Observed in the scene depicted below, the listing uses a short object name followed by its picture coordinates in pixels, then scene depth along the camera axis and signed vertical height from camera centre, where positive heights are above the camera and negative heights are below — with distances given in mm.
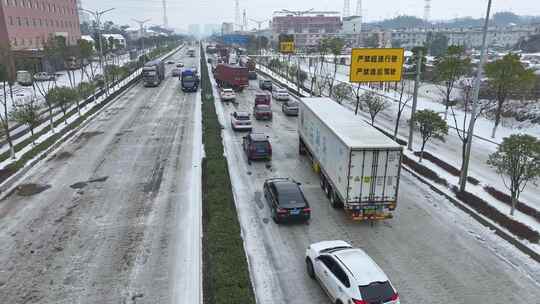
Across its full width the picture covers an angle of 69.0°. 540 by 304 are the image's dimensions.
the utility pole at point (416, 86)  24328 -2350
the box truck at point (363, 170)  15477 -4829
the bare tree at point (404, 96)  48588 -6294
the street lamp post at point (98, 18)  48103 +2934
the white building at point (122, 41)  156125 +832
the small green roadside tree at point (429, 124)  23703 -4409
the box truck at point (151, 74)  58328 -4489
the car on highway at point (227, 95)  46344 -5713
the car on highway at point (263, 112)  36625 -6014
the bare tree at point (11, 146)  24391 -6445
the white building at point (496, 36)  182250 +6041
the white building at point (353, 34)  184375 +6162
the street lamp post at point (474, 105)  17025 -2511
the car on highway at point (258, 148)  24141 -6134
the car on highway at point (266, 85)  56031 -5427
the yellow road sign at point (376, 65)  24641 -1056
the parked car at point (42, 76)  60131 -5256
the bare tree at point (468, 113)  35562 -6595
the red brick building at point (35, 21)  64688 +3905
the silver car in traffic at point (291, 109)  38781 -6001
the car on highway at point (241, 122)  31734 -6006
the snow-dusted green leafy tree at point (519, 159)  15992 -4395
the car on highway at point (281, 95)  47906 -5870
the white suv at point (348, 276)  10484 -6316
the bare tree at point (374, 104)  32000 -4495
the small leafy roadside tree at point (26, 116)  26531 -4868
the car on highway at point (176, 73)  71912 -5141
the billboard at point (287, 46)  61781 -4
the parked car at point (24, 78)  57656 -5201
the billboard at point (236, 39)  136662 +2142
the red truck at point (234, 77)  53906 -4227
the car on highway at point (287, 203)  16312 -6400
